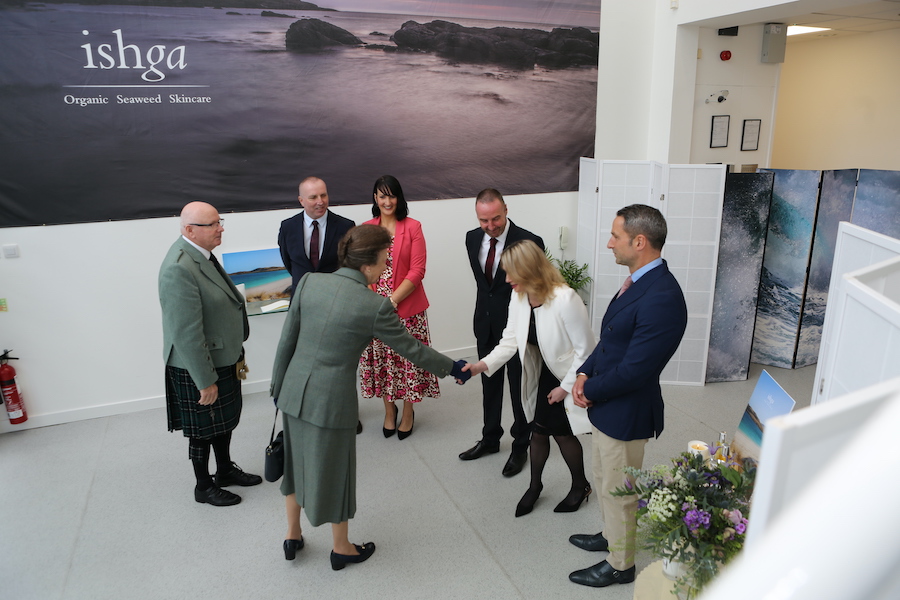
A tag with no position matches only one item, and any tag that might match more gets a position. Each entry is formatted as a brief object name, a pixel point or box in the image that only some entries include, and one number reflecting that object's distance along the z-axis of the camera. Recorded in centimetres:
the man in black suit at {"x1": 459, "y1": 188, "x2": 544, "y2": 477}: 359
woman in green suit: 263
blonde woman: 291
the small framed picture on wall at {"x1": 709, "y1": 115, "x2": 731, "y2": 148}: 570
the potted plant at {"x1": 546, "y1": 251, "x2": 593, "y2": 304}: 556
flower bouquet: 175
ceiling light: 668
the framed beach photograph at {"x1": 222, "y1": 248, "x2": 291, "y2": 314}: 483
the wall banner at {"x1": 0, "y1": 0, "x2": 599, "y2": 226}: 419
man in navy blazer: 243
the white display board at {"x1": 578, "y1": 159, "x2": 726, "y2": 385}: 475
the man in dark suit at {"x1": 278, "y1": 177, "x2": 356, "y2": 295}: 404
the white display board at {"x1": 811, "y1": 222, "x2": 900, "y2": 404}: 122
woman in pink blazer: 407
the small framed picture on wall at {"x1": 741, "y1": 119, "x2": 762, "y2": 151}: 580
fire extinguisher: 432
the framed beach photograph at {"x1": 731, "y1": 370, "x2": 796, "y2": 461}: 223
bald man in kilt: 305
